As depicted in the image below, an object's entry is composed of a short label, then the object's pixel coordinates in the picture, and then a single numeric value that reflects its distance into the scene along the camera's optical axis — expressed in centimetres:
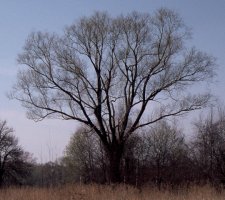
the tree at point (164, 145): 4703
